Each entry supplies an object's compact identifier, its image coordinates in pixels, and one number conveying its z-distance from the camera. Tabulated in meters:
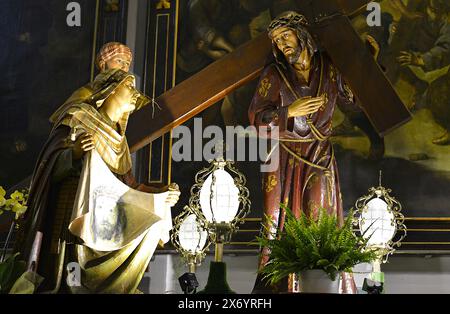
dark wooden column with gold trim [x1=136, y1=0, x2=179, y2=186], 13.86
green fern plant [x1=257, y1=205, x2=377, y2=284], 7.00
